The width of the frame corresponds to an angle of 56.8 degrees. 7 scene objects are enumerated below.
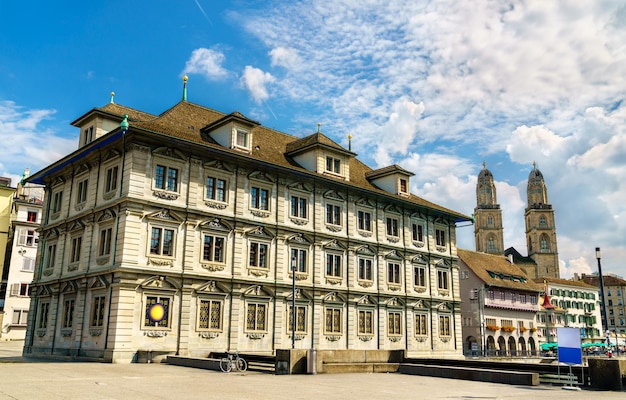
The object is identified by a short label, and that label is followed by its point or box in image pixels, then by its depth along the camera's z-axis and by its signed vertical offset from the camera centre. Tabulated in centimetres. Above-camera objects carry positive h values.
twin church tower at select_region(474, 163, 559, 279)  16988 +3398
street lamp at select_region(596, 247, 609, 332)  3153 +405
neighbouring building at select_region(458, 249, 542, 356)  7206 +454
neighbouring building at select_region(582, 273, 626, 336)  14175 +1008
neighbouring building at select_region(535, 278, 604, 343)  9919 +667
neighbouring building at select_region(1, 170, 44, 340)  6019 +778
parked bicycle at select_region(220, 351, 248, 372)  2444 -101
